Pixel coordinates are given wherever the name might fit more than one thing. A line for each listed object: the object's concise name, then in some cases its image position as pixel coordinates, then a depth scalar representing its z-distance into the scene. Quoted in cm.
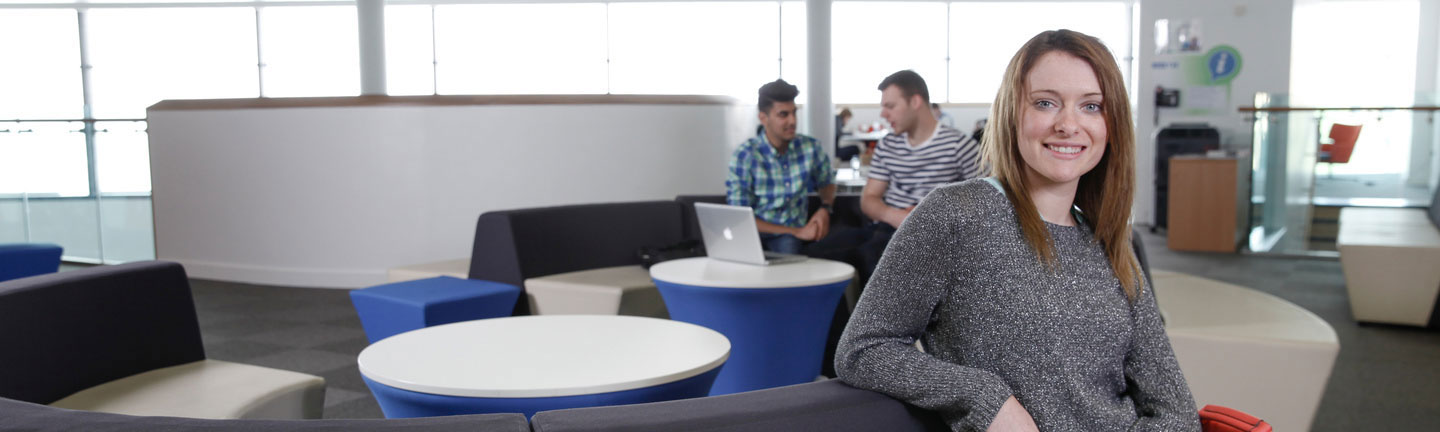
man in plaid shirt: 438
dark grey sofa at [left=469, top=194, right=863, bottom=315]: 426
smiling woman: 128
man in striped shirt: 404
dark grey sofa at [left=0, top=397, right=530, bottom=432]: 109
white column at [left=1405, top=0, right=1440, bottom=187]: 718
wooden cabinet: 805
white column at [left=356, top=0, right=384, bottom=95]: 786
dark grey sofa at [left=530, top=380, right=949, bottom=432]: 114
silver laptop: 346
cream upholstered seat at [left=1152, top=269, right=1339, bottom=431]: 280
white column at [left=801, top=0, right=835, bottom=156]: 857
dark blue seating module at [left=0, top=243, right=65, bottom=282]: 404
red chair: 739
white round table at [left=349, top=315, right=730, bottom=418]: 190
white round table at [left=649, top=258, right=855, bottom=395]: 328
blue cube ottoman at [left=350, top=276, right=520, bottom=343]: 363
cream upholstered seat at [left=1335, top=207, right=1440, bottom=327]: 494
